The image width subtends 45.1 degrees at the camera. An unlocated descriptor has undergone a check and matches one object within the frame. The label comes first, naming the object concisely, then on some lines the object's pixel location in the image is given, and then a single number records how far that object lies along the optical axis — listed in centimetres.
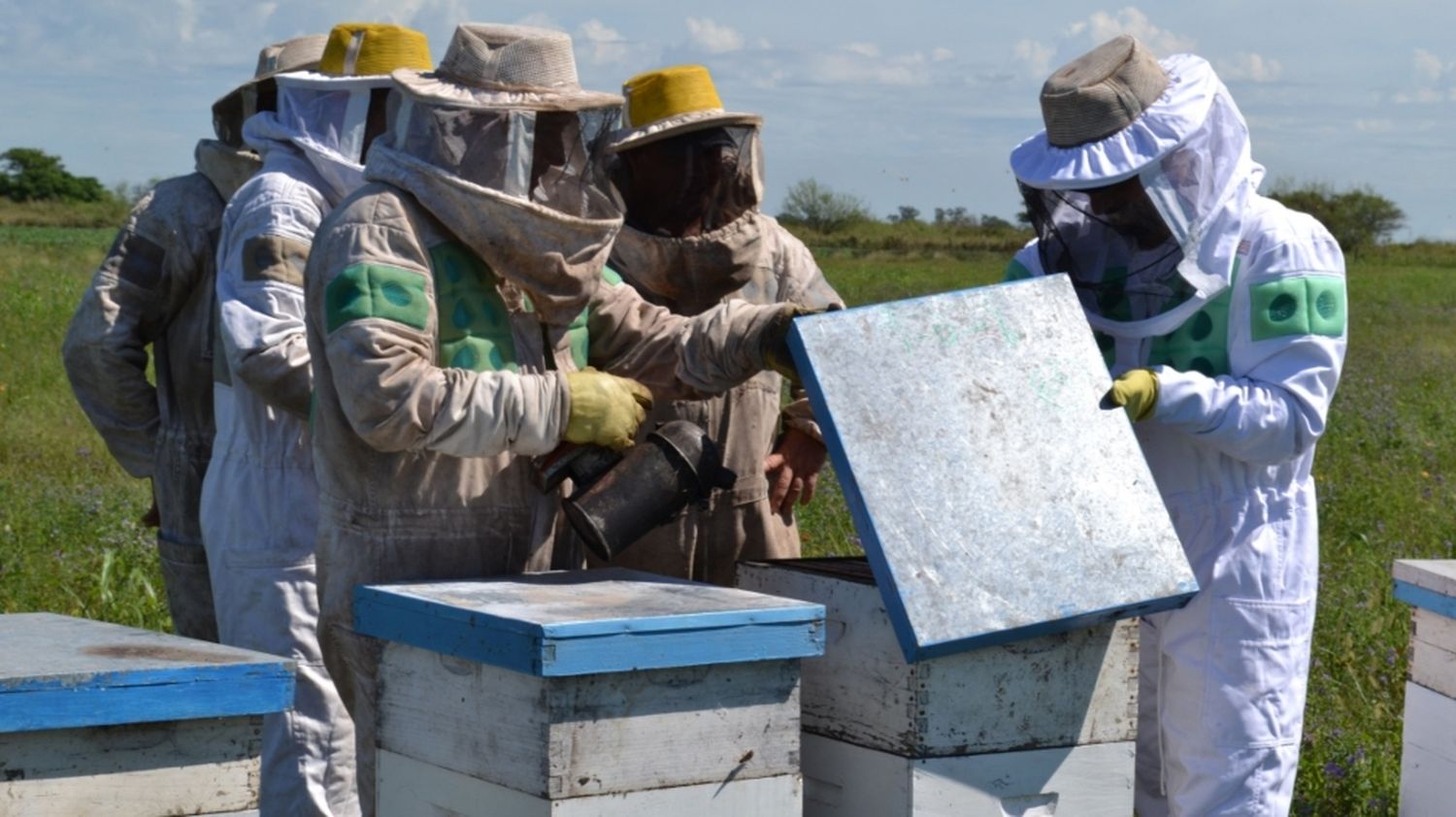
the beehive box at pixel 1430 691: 405
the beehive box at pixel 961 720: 283
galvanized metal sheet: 278
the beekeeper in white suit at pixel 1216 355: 341
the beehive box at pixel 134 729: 247
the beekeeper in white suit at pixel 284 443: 402
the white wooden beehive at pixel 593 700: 255
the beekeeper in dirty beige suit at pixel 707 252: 388
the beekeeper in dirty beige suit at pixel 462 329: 298
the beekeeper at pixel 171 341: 442
